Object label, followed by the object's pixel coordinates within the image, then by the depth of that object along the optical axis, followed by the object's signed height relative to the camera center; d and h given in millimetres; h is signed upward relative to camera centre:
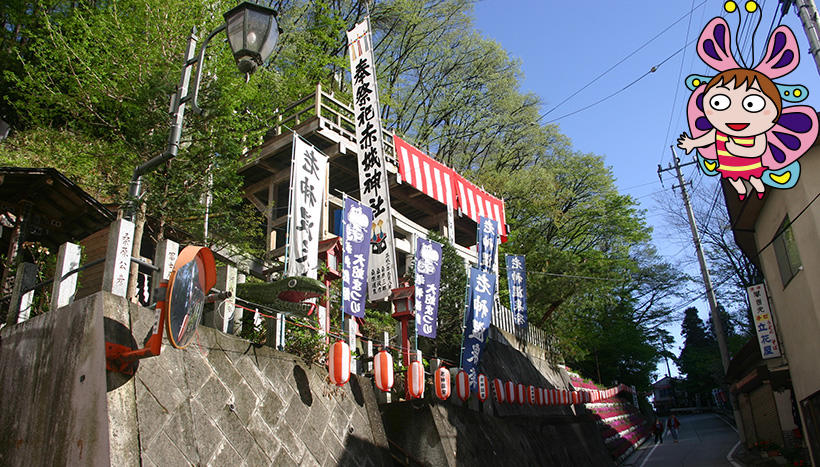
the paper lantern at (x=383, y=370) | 11117 +704
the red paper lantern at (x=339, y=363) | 9766 +777
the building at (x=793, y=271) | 11914 +2899
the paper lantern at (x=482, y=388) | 14527 +346
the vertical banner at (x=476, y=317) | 14812 +2349
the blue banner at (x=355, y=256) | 11430 +3173
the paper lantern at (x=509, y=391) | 16031 +262
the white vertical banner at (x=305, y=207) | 11117 +4239
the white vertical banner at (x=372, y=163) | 13281 +6564
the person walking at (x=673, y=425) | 30656 -1753
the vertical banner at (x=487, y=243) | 19422 +5602
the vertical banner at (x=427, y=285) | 13438 +2910
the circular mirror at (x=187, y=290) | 5980 +1380
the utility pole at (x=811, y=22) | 7934 +5268
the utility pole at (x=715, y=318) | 22297 +2981
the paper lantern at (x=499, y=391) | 15641 +270
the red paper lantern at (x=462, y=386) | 13375 +387
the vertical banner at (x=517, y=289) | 21609 +4317
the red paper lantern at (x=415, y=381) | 11766 +486
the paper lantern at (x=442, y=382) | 12312 +464
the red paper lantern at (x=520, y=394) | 16625 +171
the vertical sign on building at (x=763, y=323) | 15506 +1880
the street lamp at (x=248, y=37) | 7035 +4758
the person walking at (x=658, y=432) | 31141 -2155
